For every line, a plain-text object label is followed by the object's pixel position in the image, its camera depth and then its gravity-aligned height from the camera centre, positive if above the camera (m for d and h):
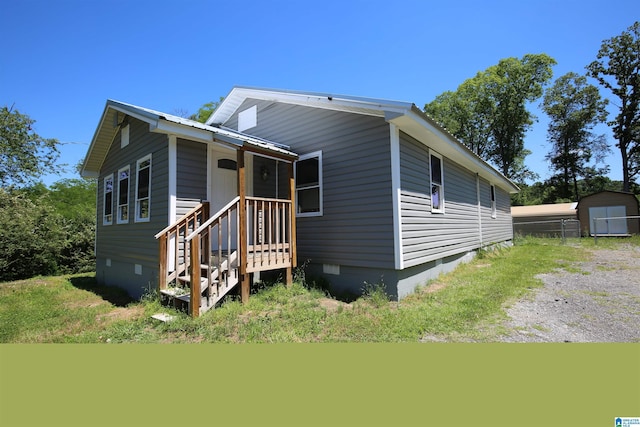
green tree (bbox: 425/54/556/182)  29.17 +11.93
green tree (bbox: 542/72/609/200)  30.58 +10.21
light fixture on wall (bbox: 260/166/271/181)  8.02 +1.47
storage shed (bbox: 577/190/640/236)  21.00 +0.91
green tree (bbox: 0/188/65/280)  12.30 -0.16
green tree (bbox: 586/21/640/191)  27.30 +12.81
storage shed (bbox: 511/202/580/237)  23.65 +0.54
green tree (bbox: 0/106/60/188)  14.80 +4.14
